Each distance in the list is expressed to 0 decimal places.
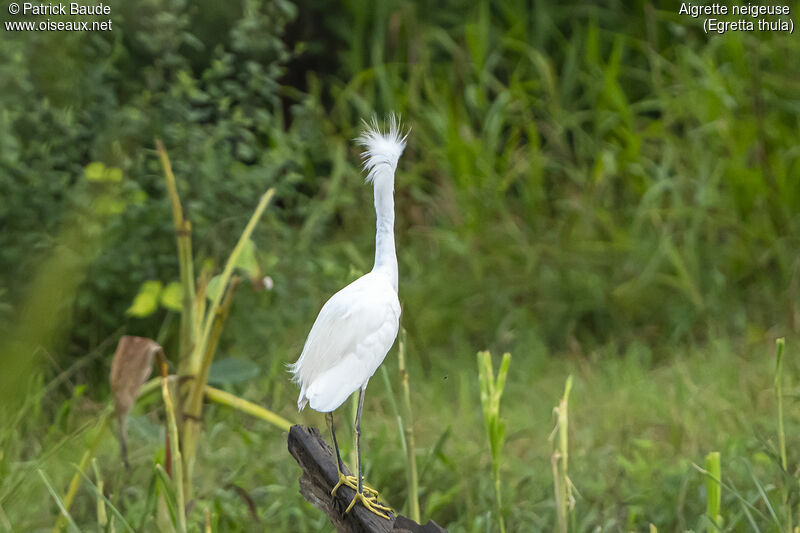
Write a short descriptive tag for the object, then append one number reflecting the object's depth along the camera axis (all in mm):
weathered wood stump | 17460
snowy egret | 17290
